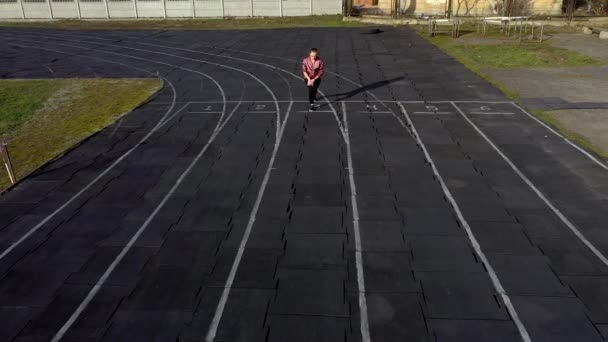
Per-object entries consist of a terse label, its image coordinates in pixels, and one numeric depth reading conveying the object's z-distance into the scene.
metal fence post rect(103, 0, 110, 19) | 42.62
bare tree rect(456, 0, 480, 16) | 36.97
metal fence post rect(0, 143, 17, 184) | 10.70
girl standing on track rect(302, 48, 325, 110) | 15.16
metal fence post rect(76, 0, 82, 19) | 42.94
